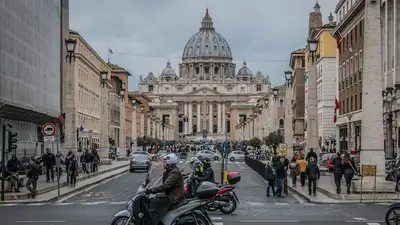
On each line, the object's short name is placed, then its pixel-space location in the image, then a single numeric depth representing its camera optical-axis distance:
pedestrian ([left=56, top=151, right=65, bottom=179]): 48.62
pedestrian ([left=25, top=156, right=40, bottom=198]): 30.27
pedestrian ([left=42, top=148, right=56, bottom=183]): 41.47
